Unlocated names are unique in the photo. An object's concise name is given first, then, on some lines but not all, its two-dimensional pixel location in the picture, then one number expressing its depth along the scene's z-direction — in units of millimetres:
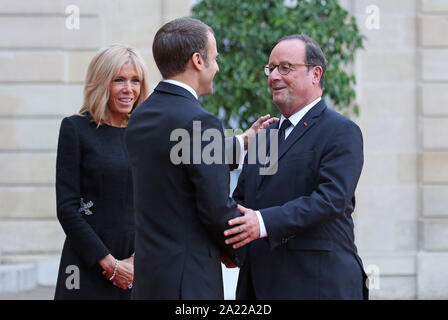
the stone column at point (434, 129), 15062
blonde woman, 6684
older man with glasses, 5551
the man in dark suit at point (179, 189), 5082
